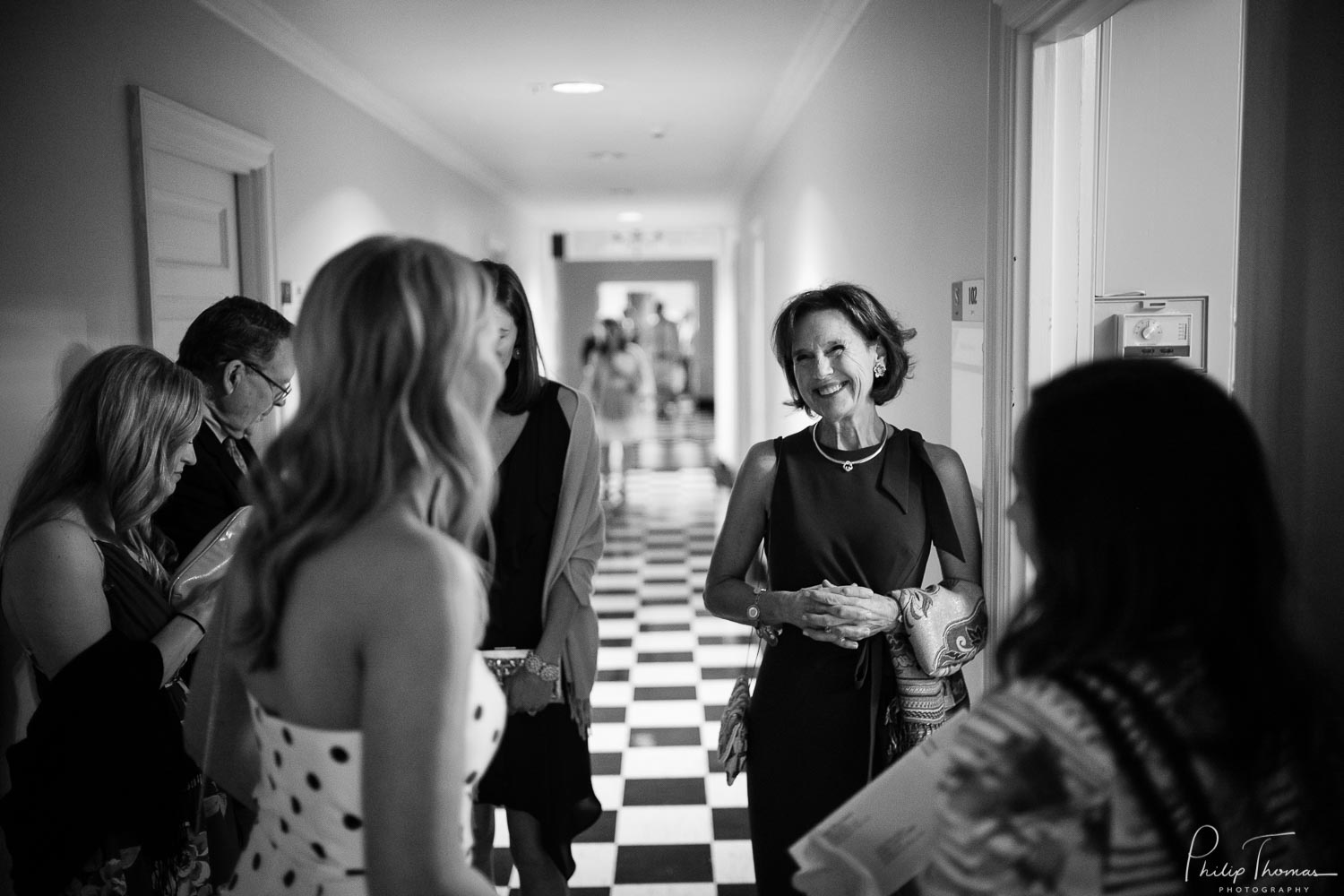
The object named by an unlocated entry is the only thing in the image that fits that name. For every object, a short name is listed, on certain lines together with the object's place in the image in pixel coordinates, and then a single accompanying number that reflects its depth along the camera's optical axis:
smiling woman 1.95
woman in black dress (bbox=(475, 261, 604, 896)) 2.18
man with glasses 2.45
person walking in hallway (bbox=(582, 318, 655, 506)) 9.36
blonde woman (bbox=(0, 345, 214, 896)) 1.83
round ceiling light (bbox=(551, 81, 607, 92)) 5.33
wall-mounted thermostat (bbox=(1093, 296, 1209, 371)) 2.27
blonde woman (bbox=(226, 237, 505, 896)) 1.04
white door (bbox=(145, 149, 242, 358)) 3.34
